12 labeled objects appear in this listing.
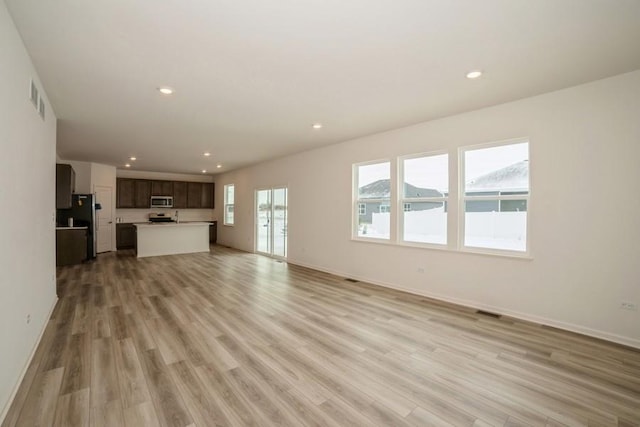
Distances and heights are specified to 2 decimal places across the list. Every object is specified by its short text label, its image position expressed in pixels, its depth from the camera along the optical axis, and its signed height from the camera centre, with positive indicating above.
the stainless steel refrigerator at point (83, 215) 7.35 -0.04
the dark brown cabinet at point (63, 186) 5.78 +0.57
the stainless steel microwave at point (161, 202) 10.13 +0.43
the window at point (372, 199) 5.22 +0.28
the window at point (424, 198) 4.44 +0.27
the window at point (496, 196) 3.70 +0.25
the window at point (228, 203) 10.49 +0.40
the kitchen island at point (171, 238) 7.89 -0.73
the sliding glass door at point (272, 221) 7.87 -0.22
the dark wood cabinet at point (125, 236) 9.34 -0.73
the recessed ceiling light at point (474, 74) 2.87 +1.43
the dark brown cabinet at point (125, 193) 9.55 +0.71
